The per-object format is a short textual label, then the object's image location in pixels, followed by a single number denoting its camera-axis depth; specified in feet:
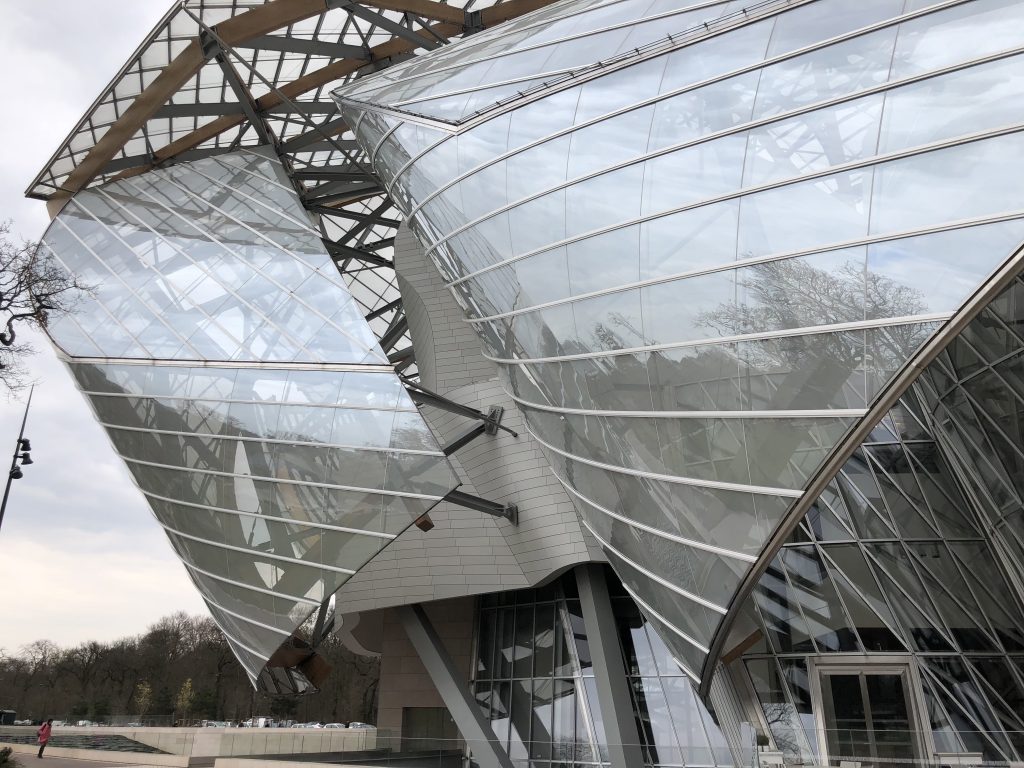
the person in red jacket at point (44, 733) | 104.99
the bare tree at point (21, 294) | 61.16
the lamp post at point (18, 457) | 90.83
